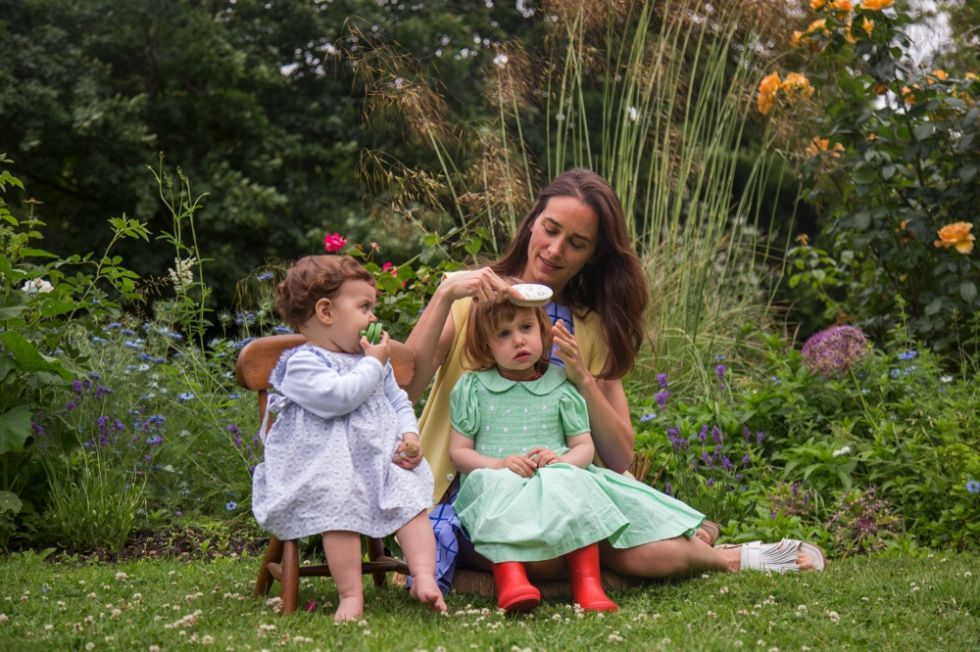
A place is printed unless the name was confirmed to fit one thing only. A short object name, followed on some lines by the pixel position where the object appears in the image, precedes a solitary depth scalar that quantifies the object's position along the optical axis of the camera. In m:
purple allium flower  4.95
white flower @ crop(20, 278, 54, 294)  4.43
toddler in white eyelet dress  2.96
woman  3.41
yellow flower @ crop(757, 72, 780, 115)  5.84
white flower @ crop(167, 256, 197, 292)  4.81
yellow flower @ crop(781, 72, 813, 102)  5.80
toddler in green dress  3.10
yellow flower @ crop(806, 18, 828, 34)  5.78
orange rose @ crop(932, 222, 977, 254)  5.43
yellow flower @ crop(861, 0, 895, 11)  5.48
